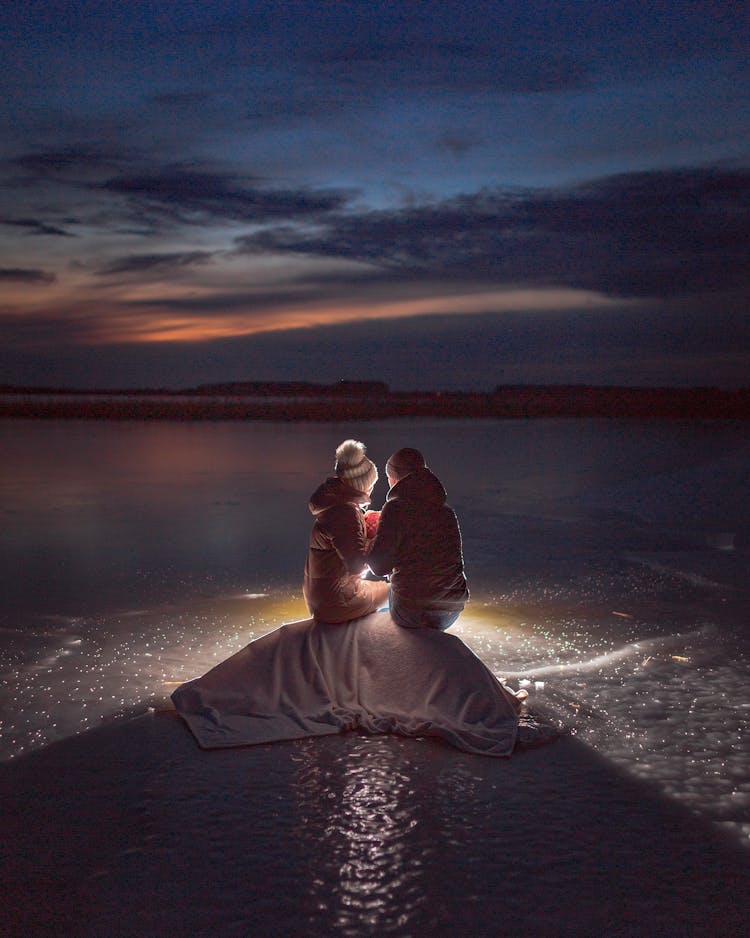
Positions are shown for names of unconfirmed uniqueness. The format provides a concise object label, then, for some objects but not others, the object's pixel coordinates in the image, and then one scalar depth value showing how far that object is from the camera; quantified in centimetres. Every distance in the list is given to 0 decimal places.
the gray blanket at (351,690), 602
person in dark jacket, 634
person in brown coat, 645
